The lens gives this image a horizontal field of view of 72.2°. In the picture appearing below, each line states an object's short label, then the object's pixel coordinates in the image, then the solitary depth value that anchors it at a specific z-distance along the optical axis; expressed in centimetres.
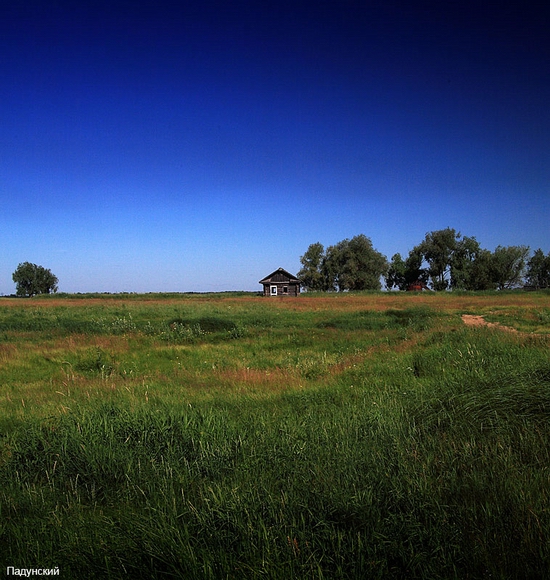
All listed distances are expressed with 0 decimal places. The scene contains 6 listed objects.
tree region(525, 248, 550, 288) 10506
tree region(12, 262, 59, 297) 12494
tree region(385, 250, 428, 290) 9488
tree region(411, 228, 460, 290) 8719
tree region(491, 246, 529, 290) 8644
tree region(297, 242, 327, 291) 9219
